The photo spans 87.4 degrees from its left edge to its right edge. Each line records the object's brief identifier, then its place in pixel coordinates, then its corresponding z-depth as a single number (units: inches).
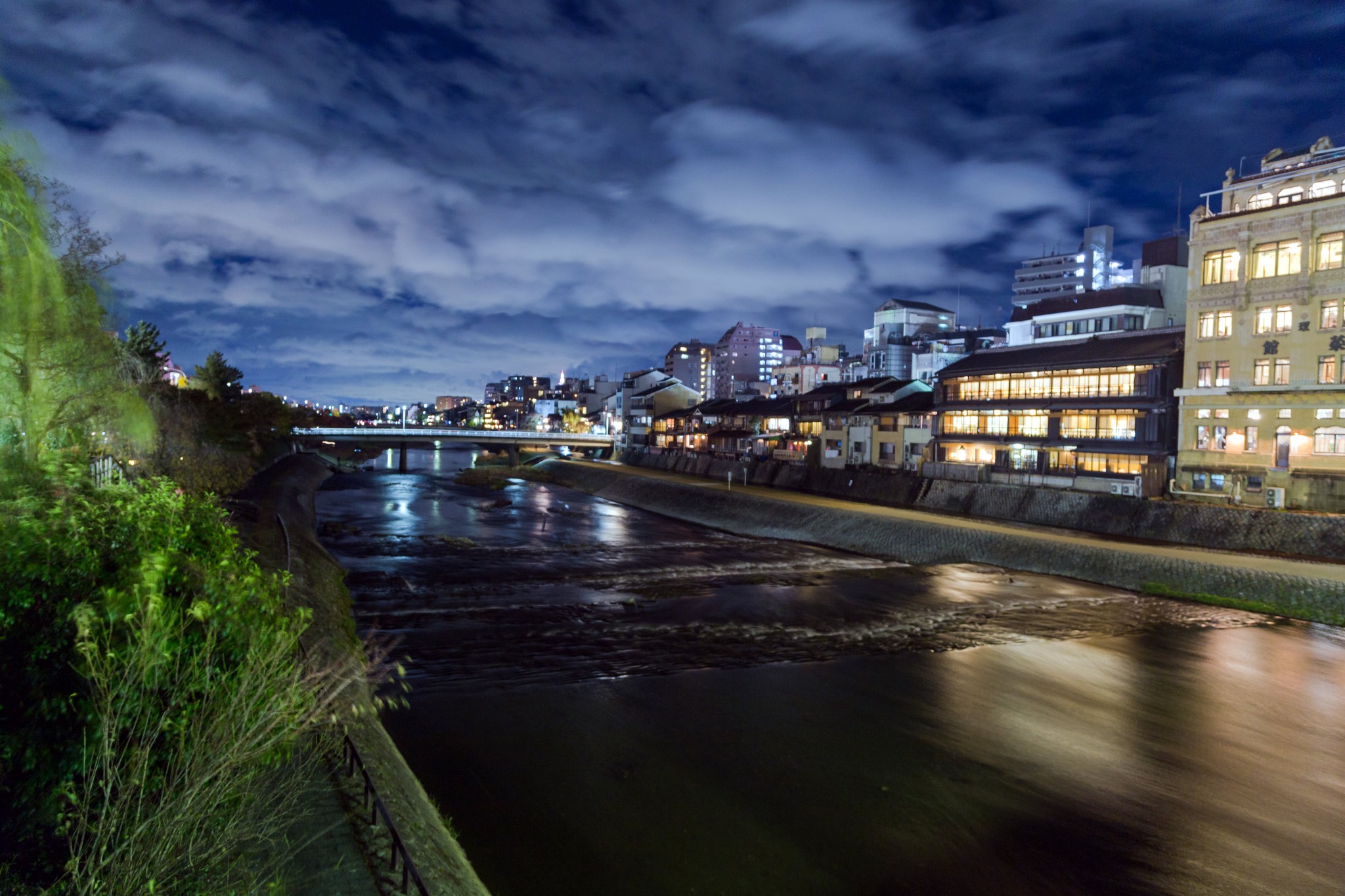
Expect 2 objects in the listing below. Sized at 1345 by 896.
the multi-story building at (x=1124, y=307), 1918.1
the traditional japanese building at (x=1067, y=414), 1430.9
